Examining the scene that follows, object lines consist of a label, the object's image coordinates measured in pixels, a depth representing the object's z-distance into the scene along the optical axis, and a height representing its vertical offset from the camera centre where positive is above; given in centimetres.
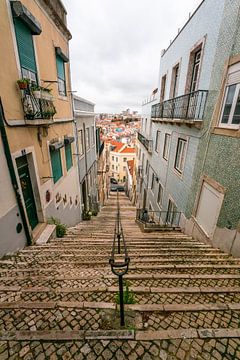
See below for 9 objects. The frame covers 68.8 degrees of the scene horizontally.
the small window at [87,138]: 1233 -156
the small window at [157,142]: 1213 -172
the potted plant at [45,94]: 481 +53
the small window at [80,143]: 1036 -162
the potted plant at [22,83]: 406 +66
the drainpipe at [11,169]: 369 -119
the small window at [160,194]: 1128 -486
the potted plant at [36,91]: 454 +55
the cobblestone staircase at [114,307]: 201 -264
